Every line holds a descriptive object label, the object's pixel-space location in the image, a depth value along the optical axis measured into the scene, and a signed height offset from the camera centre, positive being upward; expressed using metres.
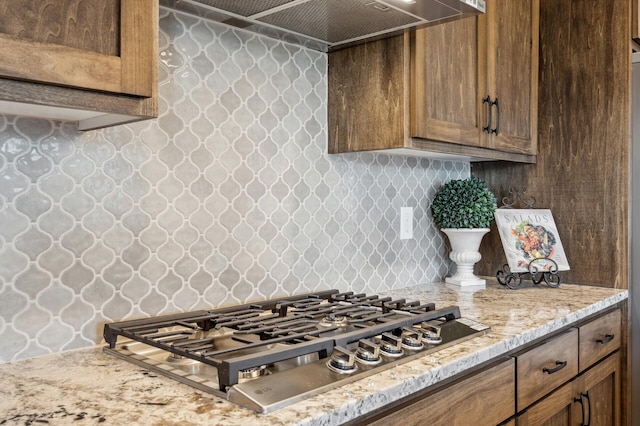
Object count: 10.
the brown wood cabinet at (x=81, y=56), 0.90 +0.25
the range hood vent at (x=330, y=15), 1.49 +0.53
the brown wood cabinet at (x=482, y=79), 1.84 +0.45
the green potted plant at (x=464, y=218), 2.30 -0.06
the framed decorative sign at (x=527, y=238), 2.35 -0.14
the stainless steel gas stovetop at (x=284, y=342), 1.02 -0.31
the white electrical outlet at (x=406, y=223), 2.31 -0.08
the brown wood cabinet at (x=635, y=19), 2.33 +0.76
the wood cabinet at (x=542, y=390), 1.21 -0.48
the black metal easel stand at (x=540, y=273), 2.30 -0.28
